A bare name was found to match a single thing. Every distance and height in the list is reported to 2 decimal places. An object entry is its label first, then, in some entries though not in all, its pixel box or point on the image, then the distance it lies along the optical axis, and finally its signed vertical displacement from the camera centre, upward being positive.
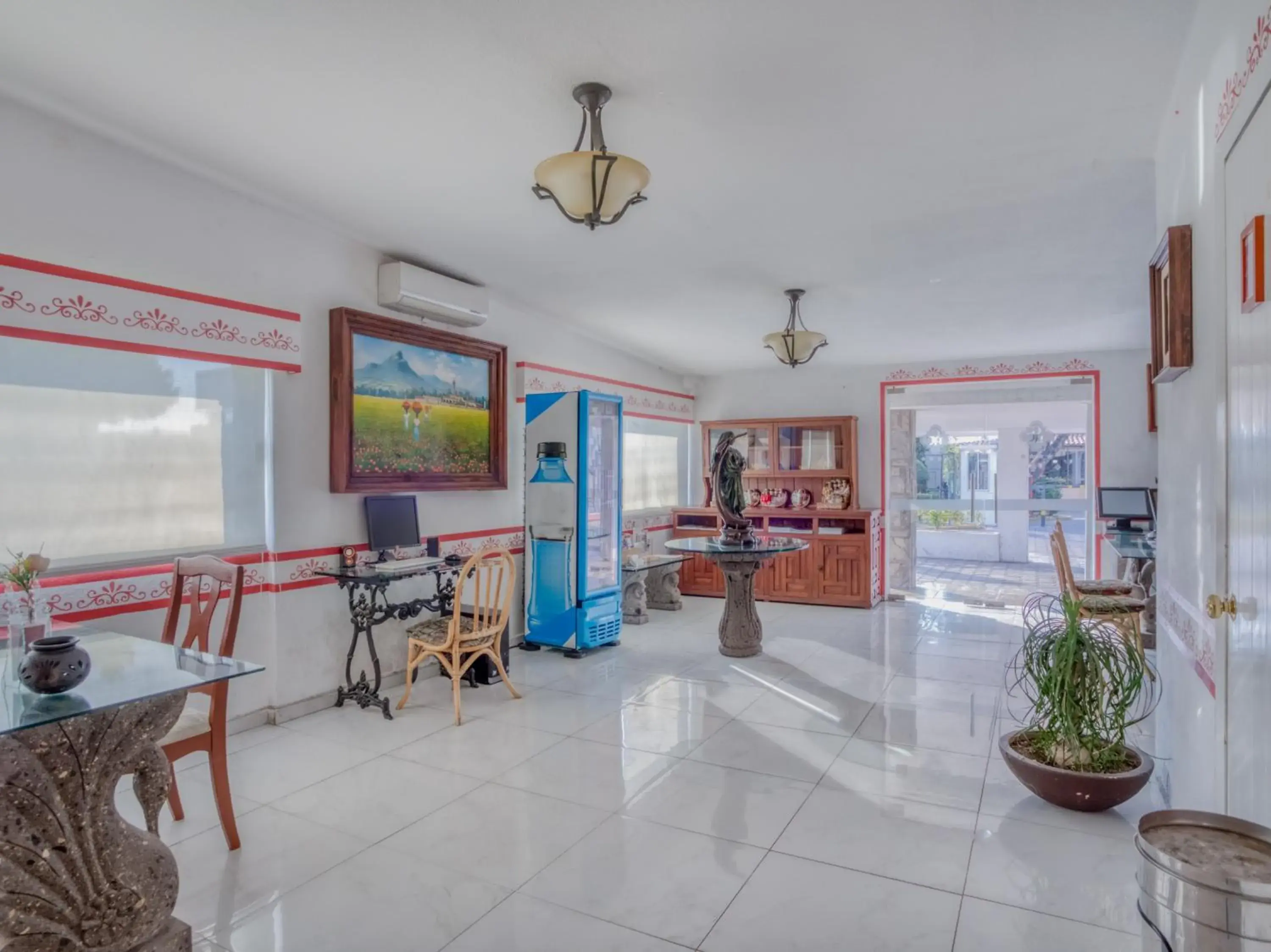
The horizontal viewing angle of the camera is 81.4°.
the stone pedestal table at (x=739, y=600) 5.56 -0.96
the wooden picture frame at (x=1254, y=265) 1.51 +0.44
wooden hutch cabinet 7.73 -0.53
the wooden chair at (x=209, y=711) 2.65 -0.88
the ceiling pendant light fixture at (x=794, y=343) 5.38 +0.97
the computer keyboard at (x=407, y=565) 4.31 -0.53
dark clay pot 1.92 -0.50
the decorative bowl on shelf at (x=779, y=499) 8.51 -0.28
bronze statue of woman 5.71 -0.07
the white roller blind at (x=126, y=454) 3.20 +0.12
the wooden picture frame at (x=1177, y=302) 2.32 +0.55
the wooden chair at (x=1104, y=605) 4.52 -0.82
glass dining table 1.84 -0.88
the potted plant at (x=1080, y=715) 2.87 -0.97
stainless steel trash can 1.19 -0.71
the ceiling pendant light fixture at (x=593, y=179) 2.67 +1.10
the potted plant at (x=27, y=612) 2.30 -0.43
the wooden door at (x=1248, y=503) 1.58 -0.07
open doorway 7.93 +0.07
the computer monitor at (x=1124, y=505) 6.80 -0.30
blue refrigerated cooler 5.65 -0.34
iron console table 4.16 -0.80
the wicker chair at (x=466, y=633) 4.19 -0.92
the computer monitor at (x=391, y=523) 4.53 -0.29
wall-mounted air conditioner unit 4.60 +1.18
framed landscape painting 4.38 +0.46
